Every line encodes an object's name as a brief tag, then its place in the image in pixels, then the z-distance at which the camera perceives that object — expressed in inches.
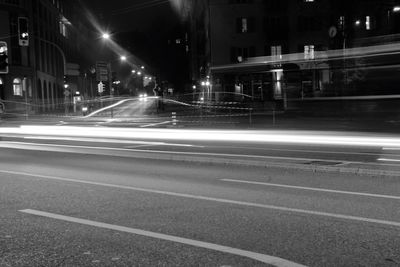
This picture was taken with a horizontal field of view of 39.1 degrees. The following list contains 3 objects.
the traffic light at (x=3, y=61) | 1052.8
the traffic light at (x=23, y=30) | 1103.6
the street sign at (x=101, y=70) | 1977.1
